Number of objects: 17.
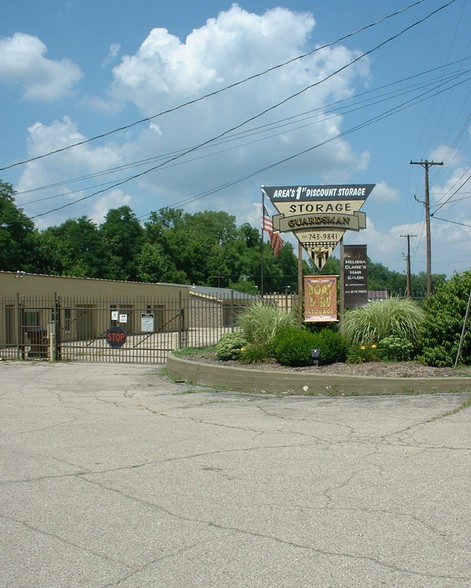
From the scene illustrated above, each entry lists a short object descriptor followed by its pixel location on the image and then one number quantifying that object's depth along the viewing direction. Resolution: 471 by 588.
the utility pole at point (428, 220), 43.31
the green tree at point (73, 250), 72.12
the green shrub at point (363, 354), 15.56
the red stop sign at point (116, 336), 24.62
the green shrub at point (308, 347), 15.45
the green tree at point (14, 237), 66.00
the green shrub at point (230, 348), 17.14
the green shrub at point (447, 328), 14.64
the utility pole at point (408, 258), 56.00
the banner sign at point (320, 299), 17.34
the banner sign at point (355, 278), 17.73
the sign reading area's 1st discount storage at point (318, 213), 17.64
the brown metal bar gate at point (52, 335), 23.62
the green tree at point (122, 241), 86.94
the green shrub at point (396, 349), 15.47
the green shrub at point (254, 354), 16.45
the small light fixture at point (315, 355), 15.18
